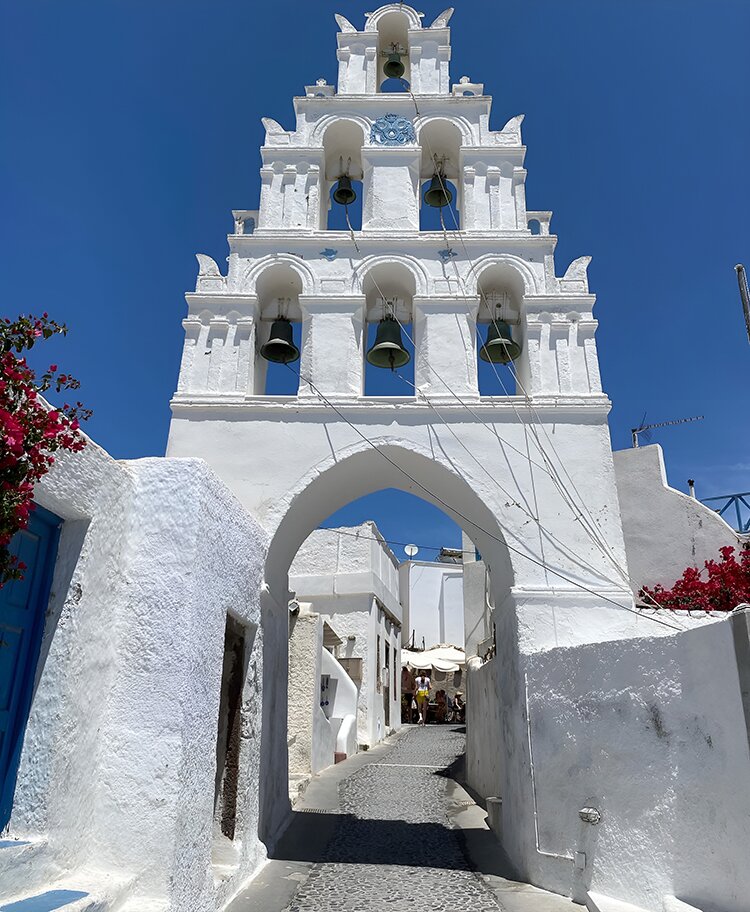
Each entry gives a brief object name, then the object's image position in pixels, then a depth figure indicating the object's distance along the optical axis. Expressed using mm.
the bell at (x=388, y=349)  7926
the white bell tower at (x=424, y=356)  6852
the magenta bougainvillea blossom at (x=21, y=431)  3113
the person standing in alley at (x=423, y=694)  24766
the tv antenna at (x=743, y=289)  8921
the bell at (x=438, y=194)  9336
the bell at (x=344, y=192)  9473
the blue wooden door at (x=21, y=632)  3854
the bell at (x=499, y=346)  7957
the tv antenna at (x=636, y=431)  13320
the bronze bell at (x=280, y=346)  8008
